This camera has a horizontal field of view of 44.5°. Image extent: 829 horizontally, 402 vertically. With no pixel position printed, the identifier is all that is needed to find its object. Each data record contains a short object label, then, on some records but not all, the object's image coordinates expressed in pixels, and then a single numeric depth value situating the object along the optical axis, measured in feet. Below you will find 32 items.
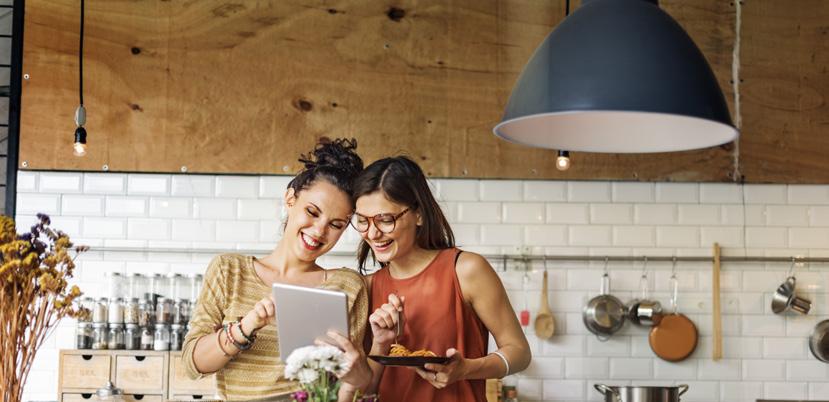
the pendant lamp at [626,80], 8.24
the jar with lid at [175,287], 18.12
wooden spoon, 18.24
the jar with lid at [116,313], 16.90
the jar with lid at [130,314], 16.83
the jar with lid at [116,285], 17.98
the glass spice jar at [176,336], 16.79
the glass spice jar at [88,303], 17.38
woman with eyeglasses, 9.95
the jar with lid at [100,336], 16.74
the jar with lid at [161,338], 16.69
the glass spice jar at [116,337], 16.76
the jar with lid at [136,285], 18.16
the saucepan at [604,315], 18.16
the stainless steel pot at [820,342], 18.40
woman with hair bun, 9.80
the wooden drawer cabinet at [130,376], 16.37
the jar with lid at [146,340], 16.84
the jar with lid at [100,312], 16.96
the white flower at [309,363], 7.88
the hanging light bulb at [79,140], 16.76
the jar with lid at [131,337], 16.80
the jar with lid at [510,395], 17.47
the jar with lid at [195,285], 18.13
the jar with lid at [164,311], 16.92
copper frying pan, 18.21
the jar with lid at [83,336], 16.83
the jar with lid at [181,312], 17.06
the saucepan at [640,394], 15.84
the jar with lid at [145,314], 16.97
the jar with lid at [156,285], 18.11
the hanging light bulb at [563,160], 17.62
